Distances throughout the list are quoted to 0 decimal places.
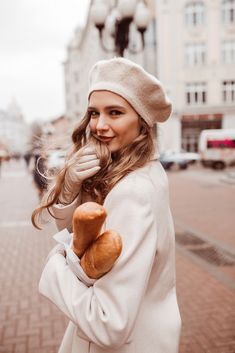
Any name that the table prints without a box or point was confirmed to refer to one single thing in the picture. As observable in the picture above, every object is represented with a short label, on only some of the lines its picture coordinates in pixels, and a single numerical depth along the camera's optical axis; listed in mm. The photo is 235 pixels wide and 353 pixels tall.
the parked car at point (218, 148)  23750
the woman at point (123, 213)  1156
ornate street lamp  7973
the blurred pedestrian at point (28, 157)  28181
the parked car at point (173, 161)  25141
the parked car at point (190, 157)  26734
